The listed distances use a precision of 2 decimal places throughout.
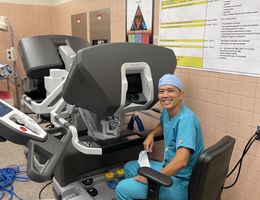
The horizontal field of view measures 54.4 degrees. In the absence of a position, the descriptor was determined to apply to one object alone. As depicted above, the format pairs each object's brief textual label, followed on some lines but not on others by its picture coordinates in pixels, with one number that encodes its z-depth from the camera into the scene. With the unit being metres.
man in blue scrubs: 1.43
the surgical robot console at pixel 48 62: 2.20
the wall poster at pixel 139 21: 2.43
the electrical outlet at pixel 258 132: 1.60
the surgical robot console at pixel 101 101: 1.39
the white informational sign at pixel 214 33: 1.58
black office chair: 1.19
